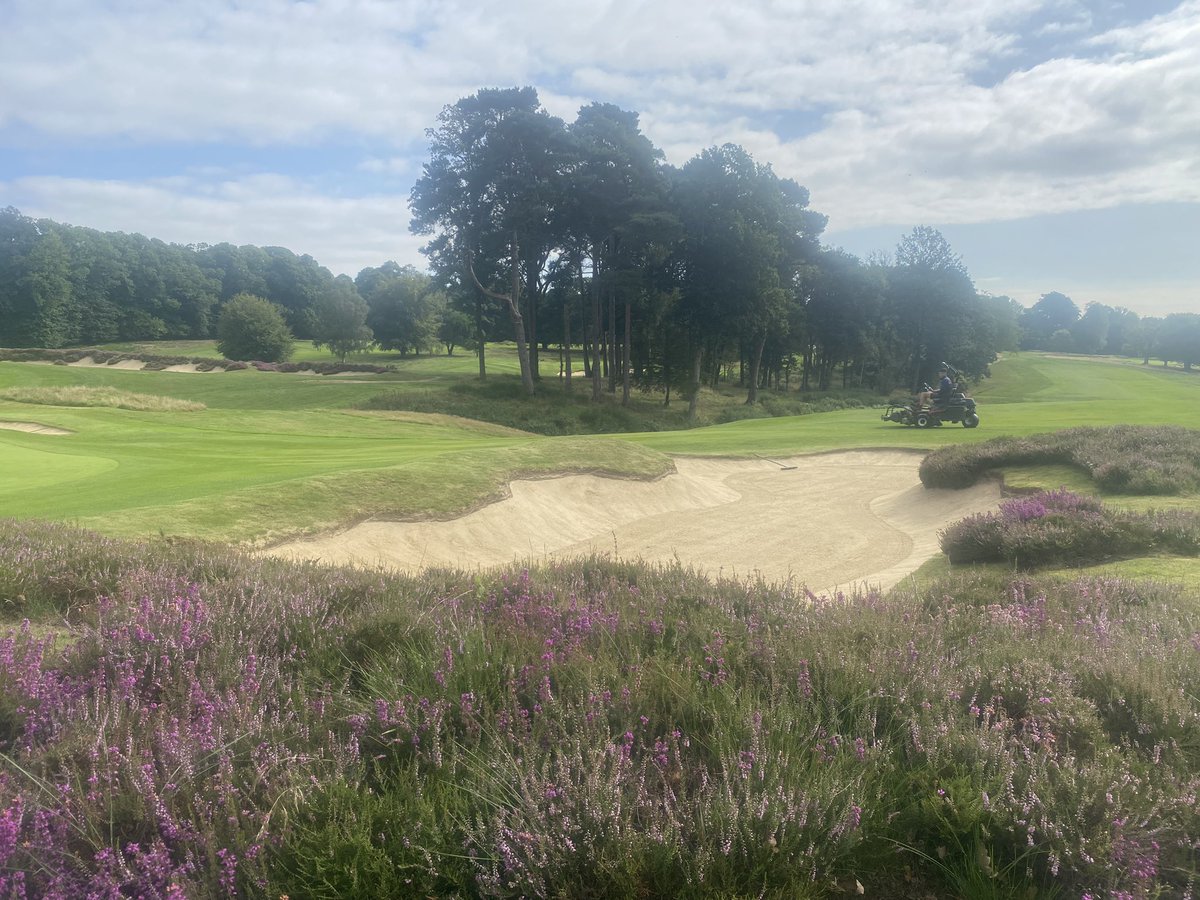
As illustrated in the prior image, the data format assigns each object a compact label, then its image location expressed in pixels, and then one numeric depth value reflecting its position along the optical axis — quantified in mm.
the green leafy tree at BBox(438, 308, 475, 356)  92438
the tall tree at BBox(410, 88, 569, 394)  47250
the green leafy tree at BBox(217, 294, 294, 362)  77812
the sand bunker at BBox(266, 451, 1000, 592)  13422
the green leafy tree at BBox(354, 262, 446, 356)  89562
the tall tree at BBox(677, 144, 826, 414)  52594
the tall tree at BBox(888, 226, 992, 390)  69562
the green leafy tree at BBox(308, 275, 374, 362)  82125
